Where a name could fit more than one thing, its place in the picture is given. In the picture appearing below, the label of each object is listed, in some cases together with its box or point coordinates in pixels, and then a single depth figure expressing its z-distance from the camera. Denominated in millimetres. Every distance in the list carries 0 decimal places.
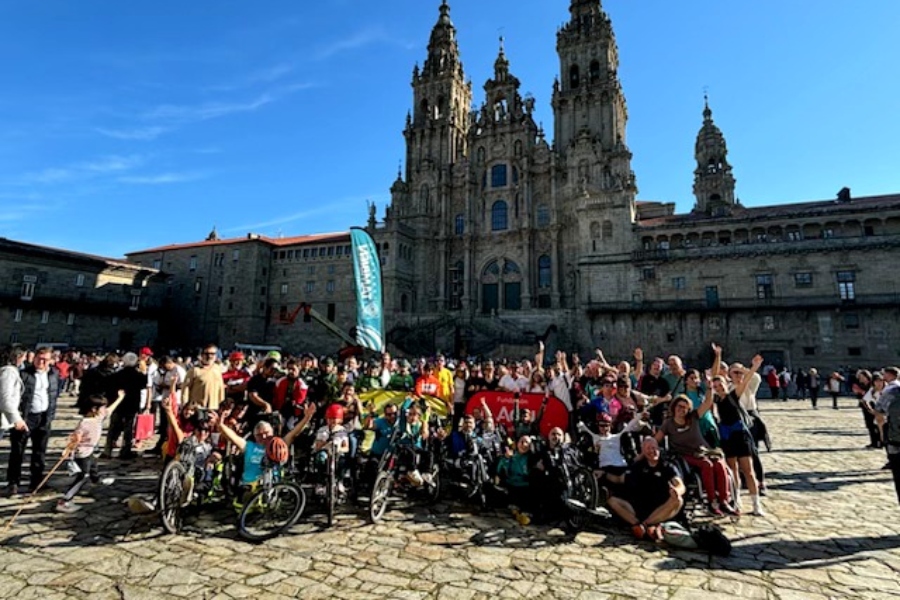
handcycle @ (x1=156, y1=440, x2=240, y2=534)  5180
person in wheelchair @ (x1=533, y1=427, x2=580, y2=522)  5859
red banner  7613
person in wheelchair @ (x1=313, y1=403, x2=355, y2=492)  5992
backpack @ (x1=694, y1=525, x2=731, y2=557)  4840
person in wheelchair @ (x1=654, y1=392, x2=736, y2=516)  5961
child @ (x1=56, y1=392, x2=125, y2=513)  5773
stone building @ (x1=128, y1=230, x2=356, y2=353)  44438
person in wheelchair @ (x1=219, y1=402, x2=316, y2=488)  5500
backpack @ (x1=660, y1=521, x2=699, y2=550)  5008
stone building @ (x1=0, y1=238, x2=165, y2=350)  34781
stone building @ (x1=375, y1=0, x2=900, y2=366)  29844
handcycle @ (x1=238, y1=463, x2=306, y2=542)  5148
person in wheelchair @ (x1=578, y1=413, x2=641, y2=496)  5988
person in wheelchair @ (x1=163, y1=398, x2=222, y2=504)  5621
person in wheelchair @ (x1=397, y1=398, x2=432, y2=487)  6471
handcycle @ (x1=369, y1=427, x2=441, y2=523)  5879
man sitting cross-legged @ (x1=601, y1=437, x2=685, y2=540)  5230
